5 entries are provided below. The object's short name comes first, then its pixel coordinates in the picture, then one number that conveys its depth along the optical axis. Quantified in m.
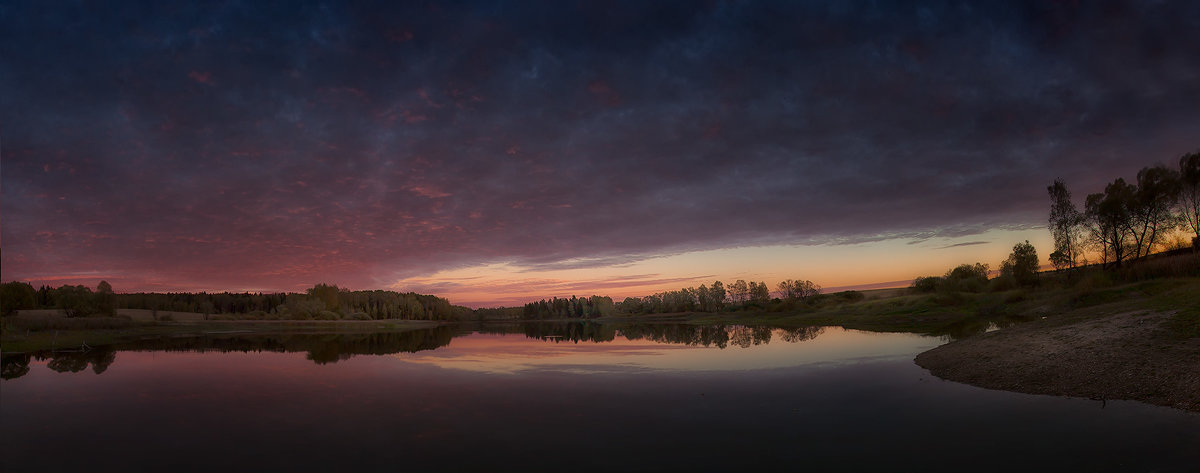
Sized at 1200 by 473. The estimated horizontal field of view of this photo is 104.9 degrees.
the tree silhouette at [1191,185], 48.98
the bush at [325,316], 146.66
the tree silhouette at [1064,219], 62.38
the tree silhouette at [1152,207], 52.38
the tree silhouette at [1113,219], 55.94
